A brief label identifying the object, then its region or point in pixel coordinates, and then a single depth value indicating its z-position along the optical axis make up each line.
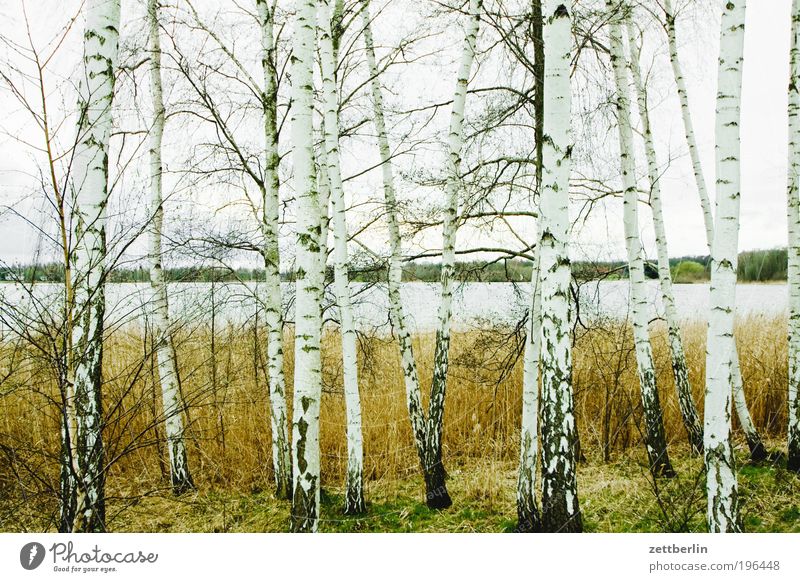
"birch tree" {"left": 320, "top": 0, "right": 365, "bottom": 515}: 3.59
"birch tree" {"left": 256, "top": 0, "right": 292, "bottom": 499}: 4.24
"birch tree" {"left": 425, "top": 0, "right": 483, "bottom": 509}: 3.84
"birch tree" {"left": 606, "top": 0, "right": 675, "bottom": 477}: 4.12
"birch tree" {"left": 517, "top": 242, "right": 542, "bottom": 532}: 3.21
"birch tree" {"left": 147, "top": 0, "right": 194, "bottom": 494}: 4.45
